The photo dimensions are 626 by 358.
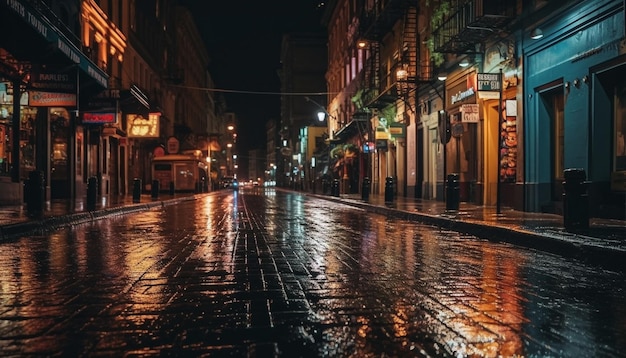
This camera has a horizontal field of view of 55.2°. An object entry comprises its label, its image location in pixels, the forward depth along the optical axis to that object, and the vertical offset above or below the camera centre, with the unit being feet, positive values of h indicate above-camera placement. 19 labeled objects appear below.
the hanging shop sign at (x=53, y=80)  65.41 +11.21
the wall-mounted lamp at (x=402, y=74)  94.50 +16.92
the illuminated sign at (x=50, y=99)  66.33 +9.15
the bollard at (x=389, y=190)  87.20 -1.58
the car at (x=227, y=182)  315.82 -0.99
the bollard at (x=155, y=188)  108.78 -1.43
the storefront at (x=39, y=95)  54.19 +9.97
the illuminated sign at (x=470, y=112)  68.85 +7.67
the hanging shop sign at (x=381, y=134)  116.06 +8.93
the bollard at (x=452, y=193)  60.64 -1.44
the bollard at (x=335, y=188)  120.16 -1.71
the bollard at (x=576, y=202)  36.35 -1.47
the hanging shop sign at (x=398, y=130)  107.55 +8.86
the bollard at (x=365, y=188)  101.24 -1.49
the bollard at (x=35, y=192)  55.88 -0.99
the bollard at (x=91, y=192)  68.33 -1.25
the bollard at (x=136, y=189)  92.20 -1.28
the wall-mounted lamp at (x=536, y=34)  53.78 +13.10
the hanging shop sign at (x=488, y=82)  60.29 +9.83
